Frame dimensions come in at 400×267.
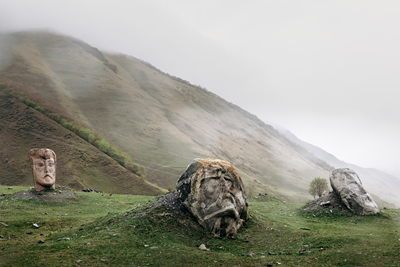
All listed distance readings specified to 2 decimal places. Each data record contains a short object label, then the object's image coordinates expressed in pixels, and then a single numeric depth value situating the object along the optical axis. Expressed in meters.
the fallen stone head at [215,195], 16.67
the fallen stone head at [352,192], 21.59
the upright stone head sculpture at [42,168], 27.09
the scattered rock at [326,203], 23.16
